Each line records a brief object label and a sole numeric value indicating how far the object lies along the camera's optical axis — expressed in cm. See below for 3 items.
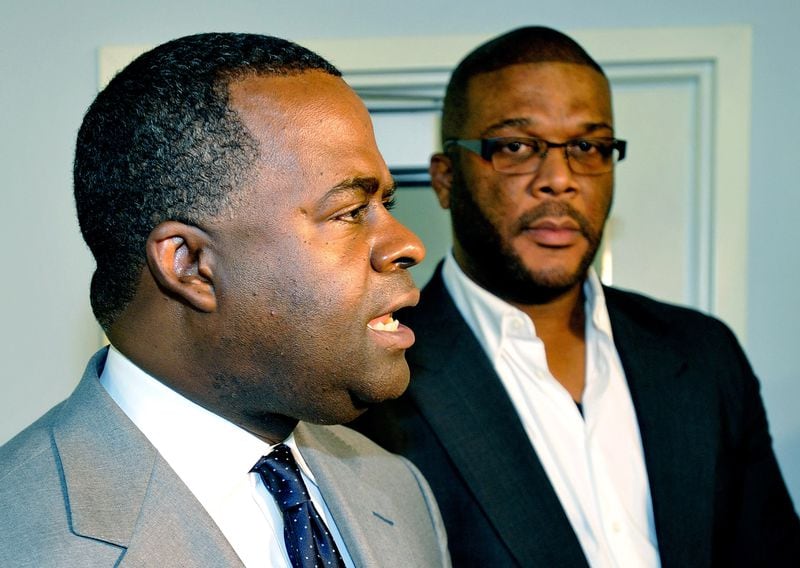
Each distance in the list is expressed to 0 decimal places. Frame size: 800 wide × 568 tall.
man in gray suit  108
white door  243
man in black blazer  160
